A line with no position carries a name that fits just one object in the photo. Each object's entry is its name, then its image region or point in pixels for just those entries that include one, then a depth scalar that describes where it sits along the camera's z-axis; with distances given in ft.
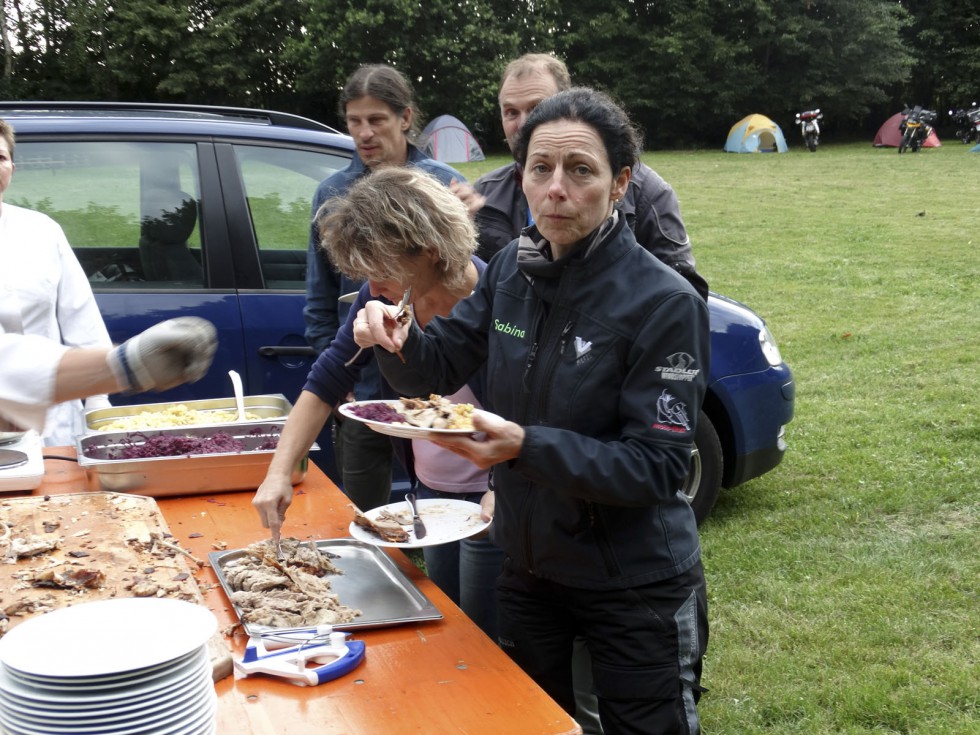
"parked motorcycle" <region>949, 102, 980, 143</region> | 87.40
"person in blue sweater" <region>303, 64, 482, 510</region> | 12.64
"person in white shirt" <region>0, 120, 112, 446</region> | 10.75
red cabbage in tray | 9.69
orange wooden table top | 5.69
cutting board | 6.66
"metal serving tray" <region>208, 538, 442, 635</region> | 7.00
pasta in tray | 10.57
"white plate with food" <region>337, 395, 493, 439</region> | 6.59
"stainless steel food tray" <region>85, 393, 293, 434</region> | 10.87
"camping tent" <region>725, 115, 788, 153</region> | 92.22
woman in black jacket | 6.40
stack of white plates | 4.55
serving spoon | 10.71
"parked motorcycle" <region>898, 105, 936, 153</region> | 84.06
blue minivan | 14.29
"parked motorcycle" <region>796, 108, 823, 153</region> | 92.22
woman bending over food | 8.30
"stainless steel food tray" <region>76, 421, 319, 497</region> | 9.39
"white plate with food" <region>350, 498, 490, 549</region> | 7.88
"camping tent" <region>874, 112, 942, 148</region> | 93.40
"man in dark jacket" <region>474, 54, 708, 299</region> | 11.37
